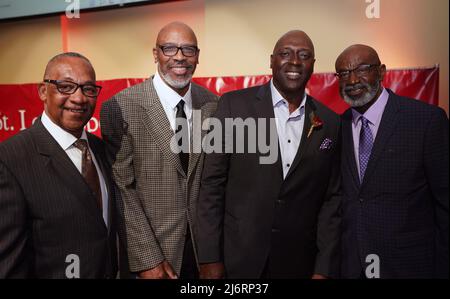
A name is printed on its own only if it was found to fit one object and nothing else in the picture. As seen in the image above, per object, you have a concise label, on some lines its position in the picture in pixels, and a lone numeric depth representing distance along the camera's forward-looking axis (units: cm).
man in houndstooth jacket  181
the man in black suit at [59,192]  143
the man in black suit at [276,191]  175
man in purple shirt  178
